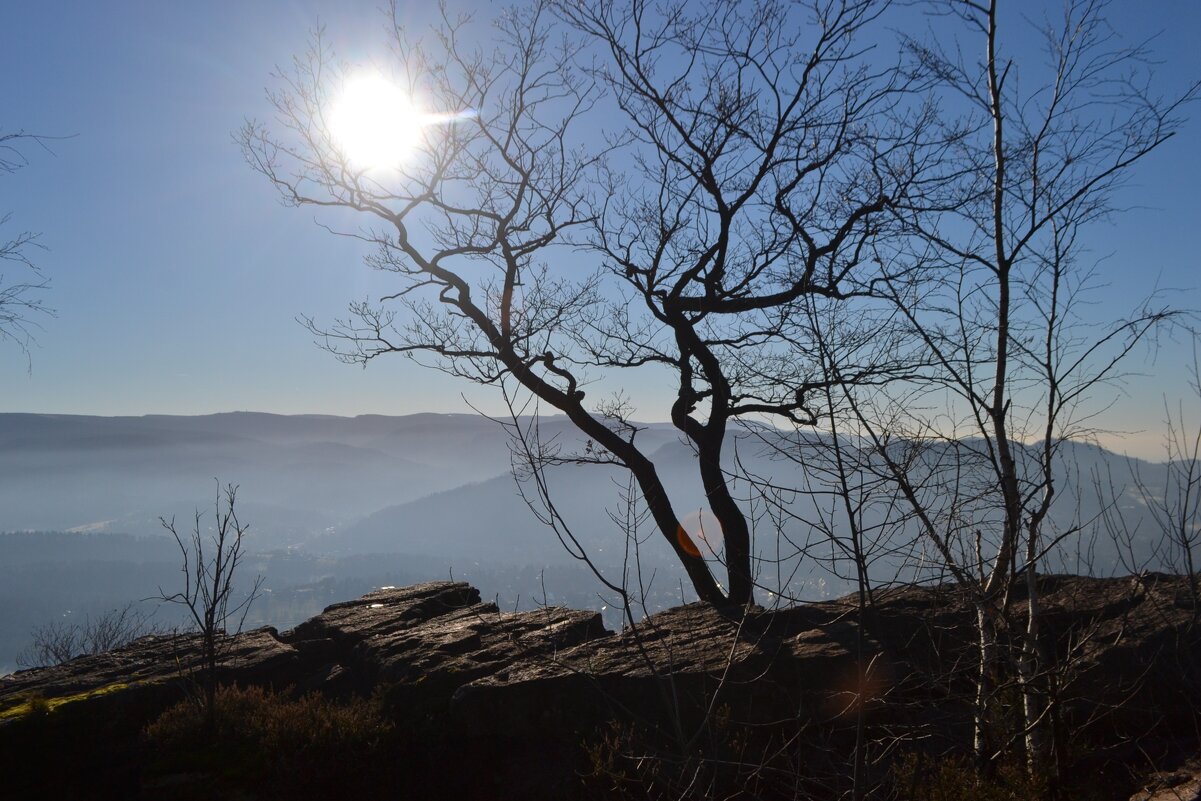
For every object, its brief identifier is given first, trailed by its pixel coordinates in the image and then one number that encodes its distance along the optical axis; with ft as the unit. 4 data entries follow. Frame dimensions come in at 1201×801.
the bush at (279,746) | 20.25
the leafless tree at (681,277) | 29.45
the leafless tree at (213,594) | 21.36
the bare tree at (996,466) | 13.51
